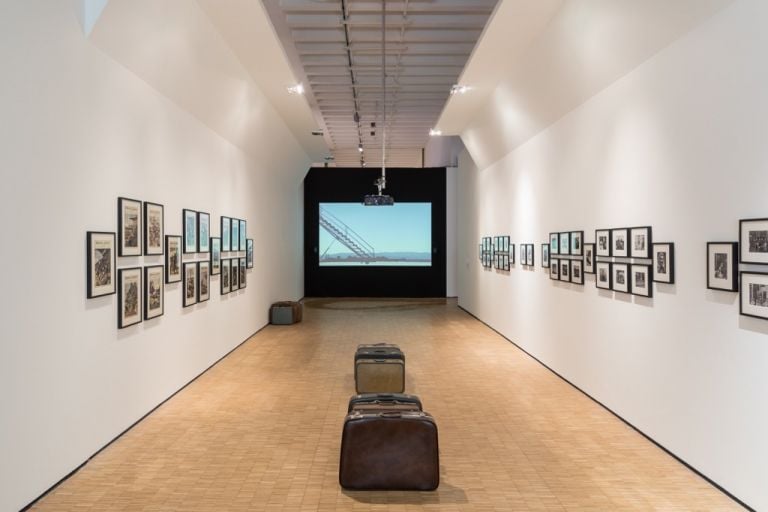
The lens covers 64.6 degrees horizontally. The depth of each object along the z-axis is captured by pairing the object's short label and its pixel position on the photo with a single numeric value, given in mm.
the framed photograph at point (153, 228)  6949
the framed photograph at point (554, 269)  9214
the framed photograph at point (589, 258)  7770
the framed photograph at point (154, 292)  6961
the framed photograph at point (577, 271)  8188
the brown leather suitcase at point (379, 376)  8109
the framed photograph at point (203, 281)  9180
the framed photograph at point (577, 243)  8179
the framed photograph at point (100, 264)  5531
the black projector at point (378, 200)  18234
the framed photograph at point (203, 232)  9156
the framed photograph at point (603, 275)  7209
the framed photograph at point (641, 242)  6199
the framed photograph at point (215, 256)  9986
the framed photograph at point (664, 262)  5750
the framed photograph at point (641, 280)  6188
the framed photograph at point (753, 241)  4312
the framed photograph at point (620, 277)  6723
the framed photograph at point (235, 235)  11414
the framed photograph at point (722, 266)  4703
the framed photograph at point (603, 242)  7218
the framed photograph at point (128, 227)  6219
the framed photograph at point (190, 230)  8469
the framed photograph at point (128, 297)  6227
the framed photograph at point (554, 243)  9195
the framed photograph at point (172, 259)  7758
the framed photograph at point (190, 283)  8516
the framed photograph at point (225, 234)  10619
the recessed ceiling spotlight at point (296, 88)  10344
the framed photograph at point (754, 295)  4336
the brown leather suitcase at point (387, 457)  4848
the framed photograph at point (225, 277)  10656
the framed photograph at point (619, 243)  6714
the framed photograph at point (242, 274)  12203
